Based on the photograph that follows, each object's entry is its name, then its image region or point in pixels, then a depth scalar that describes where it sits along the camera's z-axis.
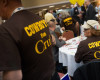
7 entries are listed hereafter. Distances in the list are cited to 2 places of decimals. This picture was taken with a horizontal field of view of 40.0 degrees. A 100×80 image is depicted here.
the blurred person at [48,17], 3.30
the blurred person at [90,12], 6.64
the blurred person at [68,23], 4.67
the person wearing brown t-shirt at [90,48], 1.80
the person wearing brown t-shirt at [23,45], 0.70
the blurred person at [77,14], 6.79
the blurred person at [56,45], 2.75
